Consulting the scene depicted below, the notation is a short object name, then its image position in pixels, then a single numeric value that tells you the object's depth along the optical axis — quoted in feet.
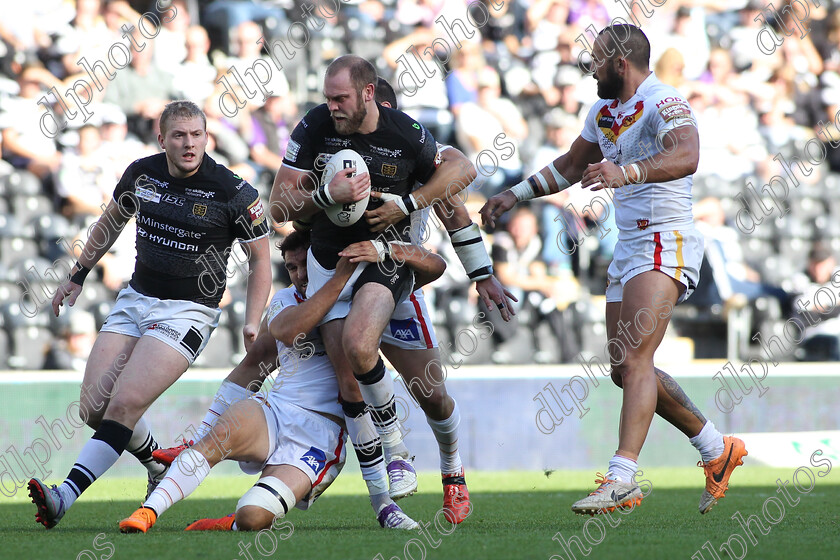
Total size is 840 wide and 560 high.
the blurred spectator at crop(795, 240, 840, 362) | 40.50
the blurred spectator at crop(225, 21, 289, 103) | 39.75
